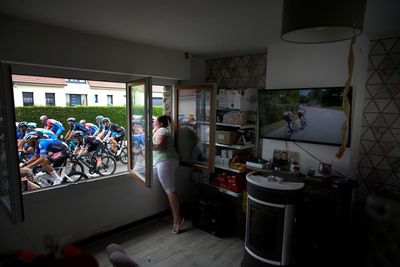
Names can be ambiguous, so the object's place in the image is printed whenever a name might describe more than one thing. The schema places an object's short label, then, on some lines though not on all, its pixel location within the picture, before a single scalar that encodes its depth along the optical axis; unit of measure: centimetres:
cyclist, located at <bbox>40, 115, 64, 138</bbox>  309
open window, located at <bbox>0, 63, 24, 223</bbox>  163
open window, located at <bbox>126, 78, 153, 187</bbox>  261
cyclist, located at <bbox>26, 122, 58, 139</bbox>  283
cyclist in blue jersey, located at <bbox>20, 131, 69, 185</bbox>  275
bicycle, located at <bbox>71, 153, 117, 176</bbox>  317
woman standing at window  295
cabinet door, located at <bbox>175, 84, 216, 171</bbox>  330
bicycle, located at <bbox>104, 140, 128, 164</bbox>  360
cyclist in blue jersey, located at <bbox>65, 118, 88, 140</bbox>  340
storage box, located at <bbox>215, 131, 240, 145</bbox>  313
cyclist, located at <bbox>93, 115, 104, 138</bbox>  372
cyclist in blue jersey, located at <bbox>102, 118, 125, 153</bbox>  376
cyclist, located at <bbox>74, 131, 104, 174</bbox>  341
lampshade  90
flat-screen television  236
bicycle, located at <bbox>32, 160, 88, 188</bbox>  271
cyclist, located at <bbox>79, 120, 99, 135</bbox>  358
